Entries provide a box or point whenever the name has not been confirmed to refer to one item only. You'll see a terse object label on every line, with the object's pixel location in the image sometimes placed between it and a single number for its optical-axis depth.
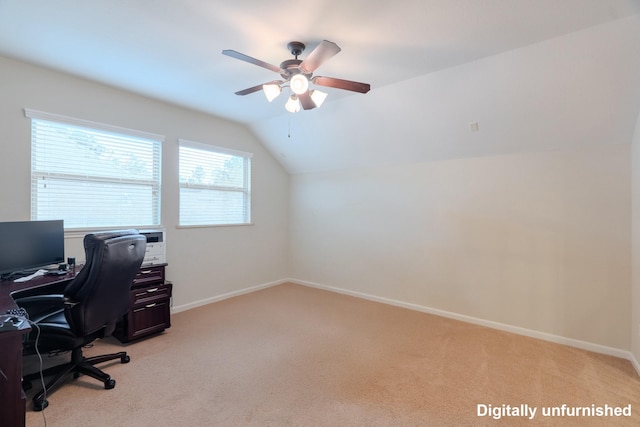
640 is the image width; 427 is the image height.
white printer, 3.41
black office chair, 2.09
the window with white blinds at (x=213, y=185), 4.18
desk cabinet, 3.04
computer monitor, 2.51
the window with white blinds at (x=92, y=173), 2.99
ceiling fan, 2.09
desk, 1.47
